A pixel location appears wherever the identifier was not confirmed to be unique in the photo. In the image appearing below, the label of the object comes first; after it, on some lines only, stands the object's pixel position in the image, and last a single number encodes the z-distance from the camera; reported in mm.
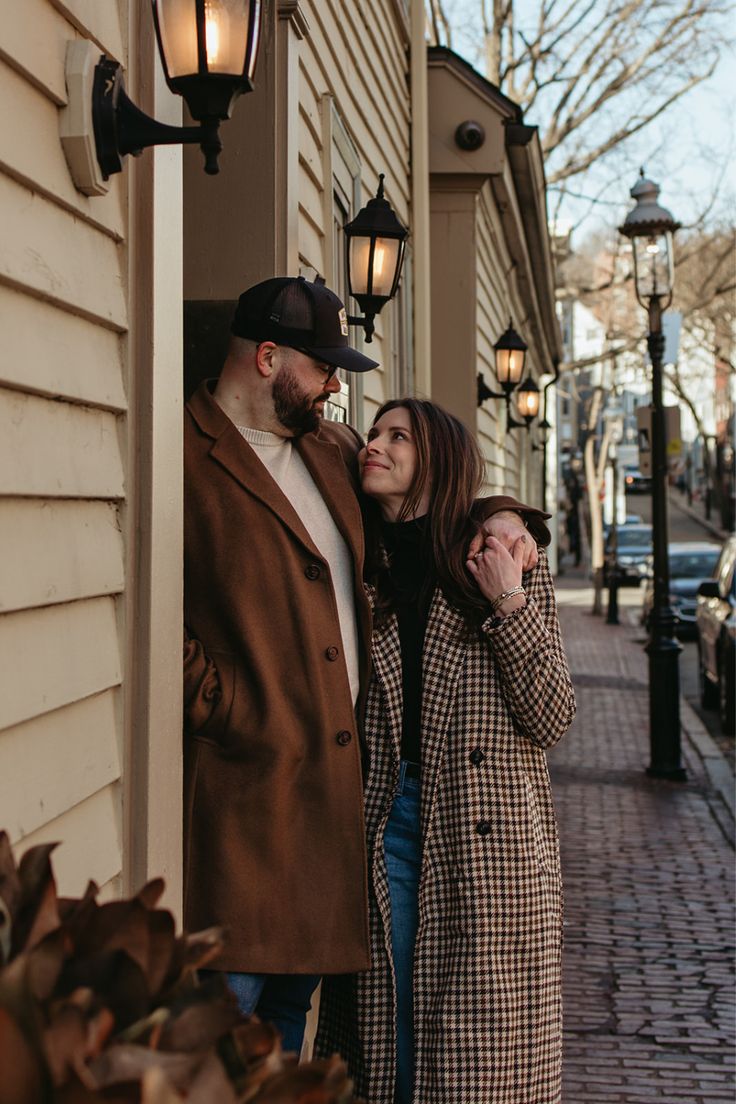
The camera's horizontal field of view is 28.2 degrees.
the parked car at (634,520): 57125
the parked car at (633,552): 34531
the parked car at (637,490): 76000
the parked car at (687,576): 22484
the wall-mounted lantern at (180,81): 2455
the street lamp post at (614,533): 25172
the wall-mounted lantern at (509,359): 12102
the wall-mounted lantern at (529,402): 15516
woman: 3230
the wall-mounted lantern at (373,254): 5668
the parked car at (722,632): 13078
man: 3008
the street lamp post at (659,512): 11047
